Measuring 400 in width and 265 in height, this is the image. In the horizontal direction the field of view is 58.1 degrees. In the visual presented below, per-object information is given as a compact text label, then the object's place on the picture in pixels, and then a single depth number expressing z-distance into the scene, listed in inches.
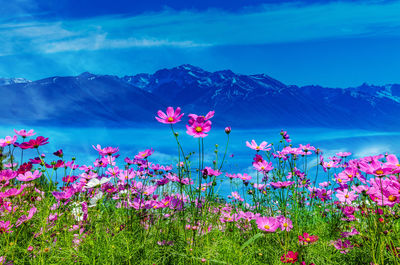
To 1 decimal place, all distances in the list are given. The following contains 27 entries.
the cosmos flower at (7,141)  106.3
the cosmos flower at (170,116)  76.3
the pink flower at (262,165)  96.9
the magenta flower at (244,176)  137.6
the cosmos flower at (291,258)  72.1
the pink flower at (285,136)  121.4
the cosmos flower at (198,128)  73.1
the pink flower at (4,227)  81.0
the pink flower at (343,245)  91.6
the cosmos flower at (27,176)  94.6
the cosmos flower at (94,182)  95.0
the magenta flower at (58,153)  106.5
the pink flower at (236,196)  174.7
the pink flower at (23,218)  82.1
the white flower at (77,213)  100.3
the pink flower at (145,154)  97.2
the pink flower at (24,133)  107.7
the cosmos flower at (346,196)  104.6
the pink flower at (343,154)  139.2
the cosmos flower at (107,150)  101.3
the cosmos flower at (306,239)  77.3
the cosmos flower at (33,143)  96.2
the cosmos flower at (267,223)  76.9
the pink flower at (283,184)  93.7
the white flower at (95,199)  99.7
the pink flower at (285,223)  81.8
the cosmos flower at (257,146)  94.6
